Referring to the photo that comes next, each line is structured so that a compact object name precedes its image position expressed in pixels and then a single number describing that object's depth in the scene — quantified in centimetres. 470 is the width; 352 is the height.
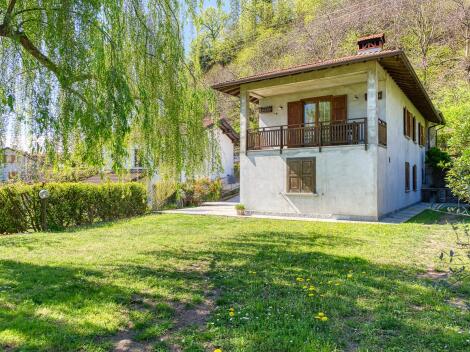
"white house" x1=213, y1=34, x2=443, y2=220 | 1159
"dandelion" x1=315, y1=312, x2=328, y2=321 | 328
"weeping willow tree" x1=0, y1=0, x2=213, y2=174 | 439
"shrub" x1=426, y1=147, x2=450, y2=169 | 2097
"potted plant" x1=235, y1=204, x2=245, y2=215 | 1381
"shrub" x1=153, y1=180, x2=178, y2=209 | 1616
